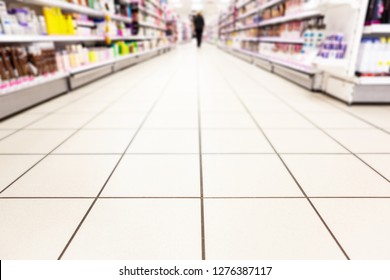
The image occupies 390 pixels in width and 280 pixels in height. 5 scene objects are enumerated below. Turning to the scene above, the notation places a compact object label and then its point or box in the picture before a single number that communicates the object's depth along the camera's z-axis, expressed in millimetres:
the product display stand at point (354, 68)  2178
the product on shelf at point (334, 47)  2362
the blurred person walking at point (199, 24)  12078
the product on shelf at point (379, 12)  2131
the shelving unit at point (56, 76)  2120
